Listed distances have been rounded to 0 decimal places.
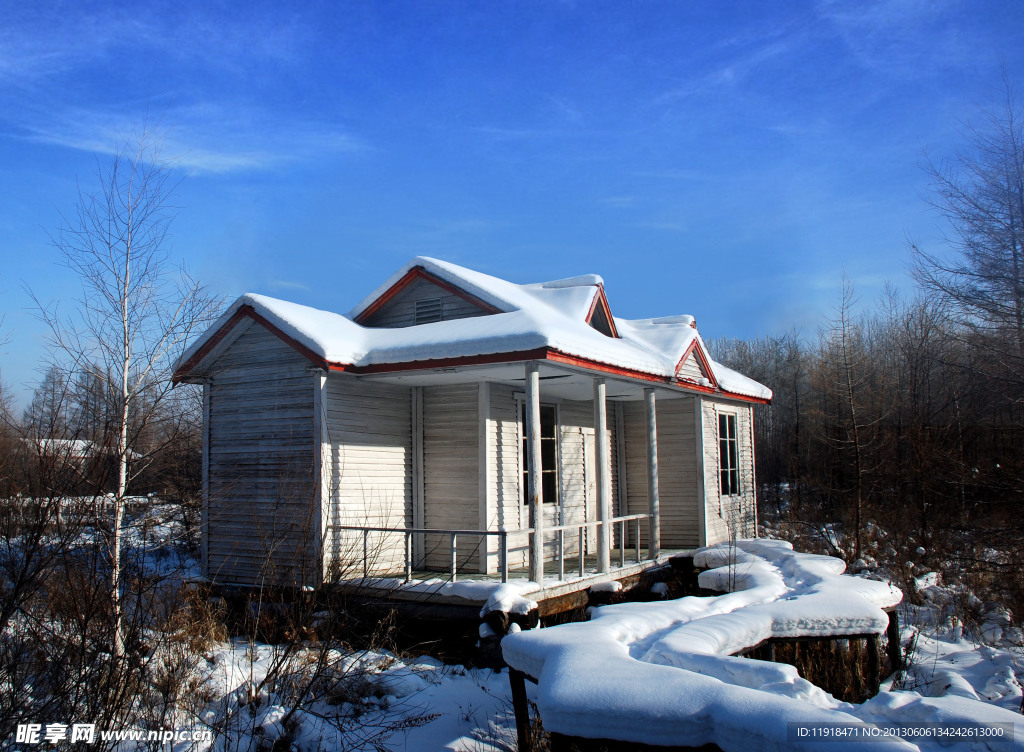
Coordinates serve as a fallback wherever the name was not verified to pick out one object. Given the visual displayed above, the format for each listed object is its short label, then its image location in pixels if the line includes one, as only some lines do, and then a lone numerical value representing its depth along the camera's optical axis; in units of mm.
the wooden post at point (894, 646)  8109
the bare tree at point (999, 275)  14148
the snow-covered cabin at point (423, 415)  9555
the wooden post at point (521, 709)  5359
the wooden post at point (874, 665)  7133
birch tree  7148
